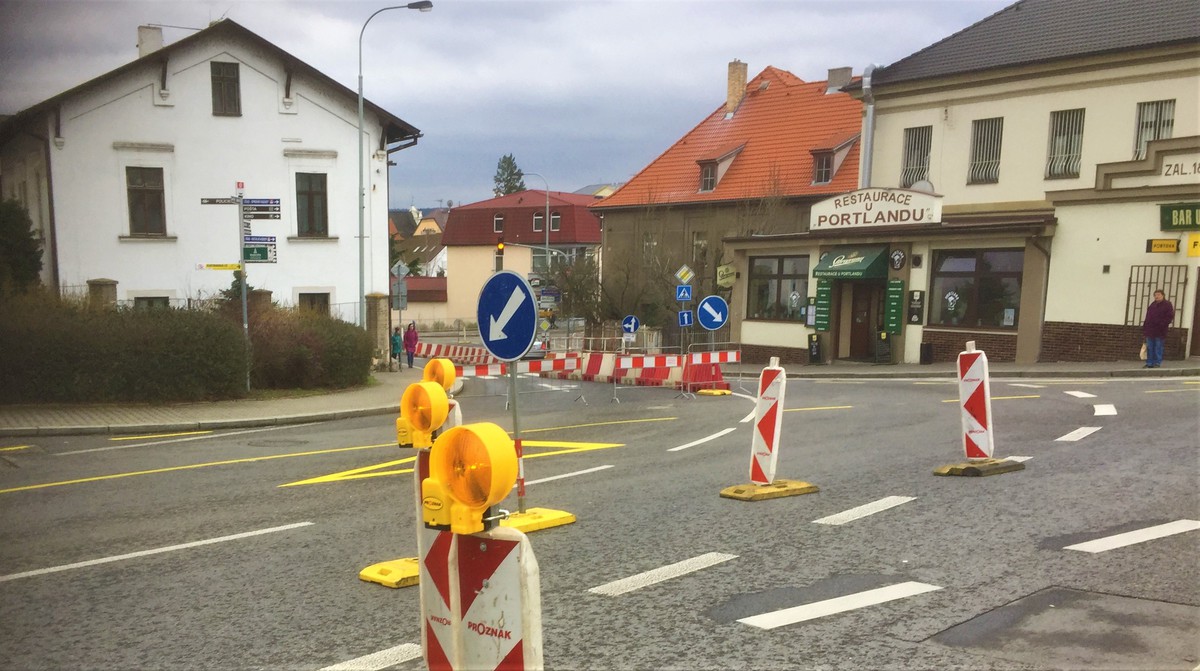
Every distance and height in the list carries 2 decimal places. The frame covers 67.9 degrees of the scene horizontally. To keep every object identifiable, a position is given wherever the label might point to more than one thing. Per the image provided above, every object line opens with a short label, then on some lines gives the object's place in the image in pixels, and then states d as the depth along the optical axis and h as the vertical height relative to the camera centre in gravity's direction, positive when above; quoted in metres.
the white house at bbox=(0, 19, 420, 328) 25.83 +2.78
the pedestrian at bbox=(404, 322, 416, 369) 35.09 -2.94
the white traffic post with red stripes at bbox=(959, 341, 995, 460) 9.44 -1.31
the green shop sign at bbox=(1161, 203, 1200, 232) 21.56 +1.78
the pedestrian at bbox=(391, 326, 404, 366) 32.19 -2.77
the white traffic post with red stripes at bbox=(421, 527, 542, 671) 3.08 -1.17
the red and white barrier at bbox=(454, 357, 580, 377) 17.20 -2.00
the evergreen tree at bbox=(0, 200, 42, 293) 23.75 +0.32
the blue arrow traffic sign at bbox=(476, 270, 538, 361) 7.19 -0.37
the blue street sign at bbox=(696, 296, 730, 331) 17.39 -0.70
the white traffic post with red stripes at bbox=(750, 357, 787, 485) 8.58 -1.43
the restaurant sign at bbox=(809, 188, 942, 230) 26.66 +2.25
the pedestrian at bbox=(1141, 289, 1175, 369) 20.19 -0.83
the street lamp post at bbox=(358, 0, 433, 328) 27.93 -0.02
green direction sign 17.91 +0.20
